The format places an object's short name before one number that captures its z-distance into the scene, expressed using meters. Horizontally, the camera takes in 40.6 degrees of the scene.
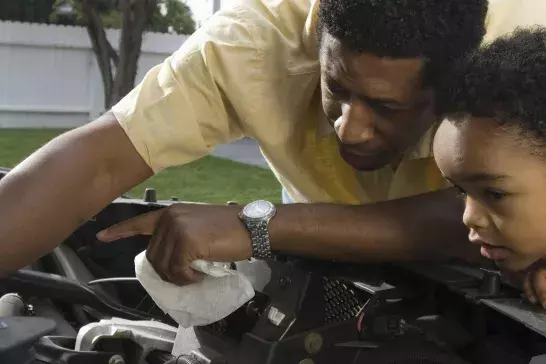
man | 1.20
